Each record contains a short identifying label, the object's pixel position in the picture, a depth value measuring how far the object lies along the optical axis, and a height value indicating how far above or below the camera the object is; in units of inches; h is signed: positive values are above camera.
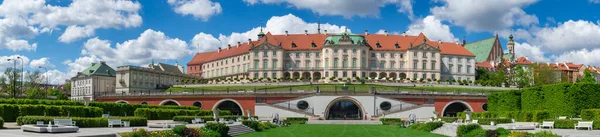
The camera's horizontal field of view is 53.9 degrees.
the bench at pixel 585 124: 1461.6 -129.2
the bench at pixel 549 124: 1603.6 -140.5
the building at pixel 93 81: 4803.2 -50.1
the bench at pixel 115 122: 1411.2 -116.6
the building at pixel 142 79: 4530.0 -37.6
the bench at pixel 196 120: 1923.0 -151.8
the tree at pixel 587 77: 4488.2 -35.1
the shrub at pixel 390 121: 2496.6 -203.9
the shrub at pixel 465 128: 1330.7 -128.6
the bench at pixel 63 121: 1224.2 -97.2
